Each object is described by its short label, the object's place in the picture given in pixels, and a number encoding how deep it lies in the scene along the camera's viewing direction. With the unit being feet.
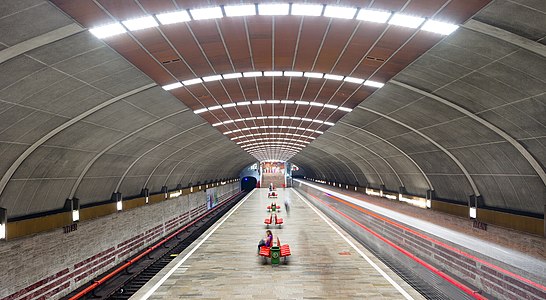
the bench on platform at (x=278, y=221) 59.39
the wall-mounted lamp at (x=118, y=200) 57.26
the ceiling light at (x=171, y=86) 37.09
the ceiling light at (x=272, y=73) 39.06
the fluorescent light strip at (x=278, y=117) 69.31
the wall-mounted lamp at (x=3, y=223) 32.42
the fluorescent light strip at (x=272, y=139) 108.75
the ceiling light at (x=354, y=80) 38.25
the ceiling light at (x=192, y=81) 37.53
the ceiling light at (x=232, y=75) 38.21
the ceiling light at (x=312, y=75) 38.67
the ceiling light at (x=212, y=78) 38.12
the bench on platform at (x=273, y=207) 78.94
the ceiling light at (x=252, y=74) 38.63
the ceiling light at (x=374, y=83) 37.72
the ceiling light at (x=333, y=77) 38.73
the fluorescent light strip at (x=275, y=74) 38.19
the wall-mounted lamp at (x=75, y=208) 44.37
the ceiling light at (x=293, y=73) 38.85
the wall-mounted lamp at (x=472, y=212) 44.42
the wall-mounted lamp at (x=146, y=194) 69.88
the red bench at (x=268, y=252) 34.81
